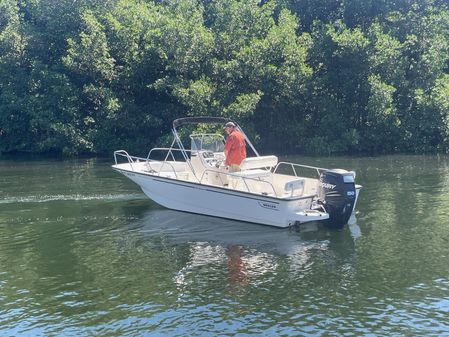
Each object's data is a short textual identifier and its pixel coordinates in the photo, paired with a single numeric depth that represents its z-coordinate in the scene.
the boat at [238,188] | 13.72
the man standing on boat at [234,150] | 15.24
